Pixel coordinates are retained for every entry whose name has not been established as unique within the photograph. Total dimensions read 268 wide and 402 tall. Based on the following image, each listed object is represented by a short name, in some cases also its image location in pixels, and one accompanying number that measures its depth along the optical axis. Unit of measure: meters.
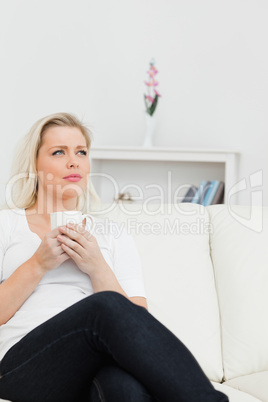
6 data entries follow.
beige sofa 1.77
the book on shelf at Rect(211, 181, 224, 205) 3.27
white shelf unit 3.53
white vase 3.41
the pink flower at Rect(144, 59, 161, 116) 3.33
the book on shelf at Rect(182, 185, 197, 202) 3.36
